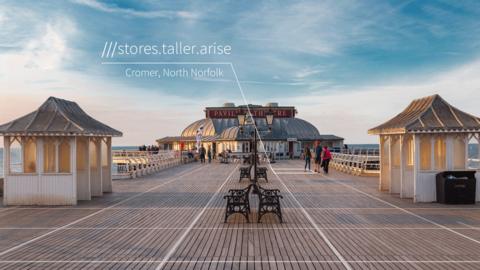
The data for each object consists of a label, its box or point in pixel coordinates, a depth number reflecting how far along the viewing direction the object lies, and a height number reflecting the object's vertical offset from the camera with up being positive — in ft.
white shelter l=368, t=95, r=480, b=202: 40.98 -0.39
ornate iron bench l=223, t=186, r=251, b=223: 32.17 -4.70
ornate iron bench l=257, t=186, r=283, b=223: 32.17 -4.74
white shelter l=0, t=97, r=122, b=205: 40.45 -1.40
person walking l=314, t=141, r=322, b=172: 81.97 -3.61
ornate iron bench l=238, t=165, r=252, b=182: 64.80 -4.91
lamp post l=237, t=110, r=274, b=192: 51.60 +2.23
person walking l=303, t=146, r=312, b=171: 81.61 -3.32
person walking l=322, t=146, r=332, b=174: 77.55 -3.77
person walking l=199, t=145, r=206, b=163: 122.62 -4.69
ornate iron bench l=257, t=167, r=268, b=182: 63.69 -4.96
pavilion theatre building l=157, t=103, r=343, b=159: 146.92 +1.12
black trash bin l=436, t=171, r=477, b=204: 40.29 -4.82
